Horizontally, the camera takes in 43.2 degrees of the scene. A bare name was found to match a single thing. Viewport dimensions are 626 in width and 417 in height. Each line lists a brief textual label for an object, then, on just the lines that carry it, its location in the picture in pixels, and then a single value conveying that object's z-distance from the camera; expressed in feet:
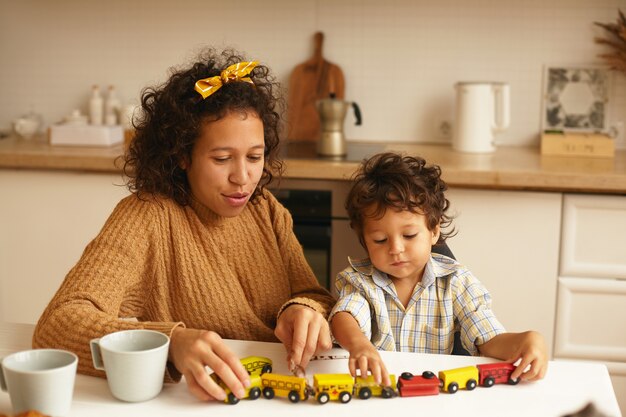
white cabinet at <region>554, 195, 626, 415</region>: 8.14
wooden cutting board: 10.12
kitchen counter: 8.00
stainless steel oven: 8.48
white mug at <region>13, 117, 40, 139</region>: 10.12
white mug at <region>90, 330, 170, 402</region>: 3.34
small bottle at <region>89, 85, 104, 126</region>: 10.34
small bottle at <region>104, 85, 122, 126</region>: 10.28
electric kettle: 9.35
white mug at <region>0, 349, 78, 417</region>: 3.13
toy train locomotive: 3.49
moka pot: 9.04
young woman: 4.59
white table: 3.39
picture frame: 9.87
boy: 4.77
